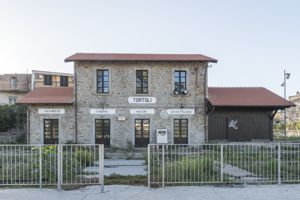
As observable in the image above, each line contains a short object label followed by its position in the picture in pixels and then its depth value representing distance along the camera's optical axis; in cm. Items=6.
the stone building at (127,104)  1610
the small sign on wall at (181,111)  1630
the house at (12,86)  3268
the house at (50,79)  3049
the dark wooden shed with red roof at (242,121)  1697
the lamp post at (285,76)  2259
